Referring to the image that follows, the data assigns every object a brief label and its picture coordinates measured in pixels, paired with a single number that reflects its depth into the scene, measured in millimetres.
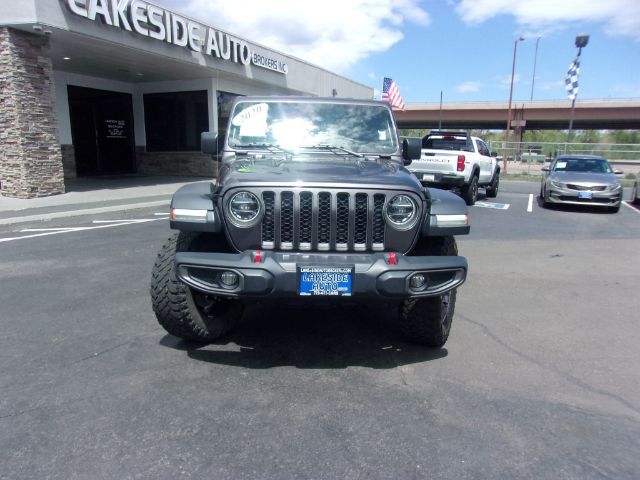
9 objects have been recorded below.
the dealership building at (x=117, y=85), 11562
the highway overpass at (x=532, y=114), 49594
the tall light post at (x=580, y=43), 27188
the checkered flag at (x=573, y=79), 27844
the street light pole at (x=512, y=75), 30306
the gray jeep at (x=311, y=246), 3012
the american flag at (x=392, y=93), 17031
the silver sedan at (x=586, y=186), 12125
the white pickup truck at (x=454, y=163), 11898
